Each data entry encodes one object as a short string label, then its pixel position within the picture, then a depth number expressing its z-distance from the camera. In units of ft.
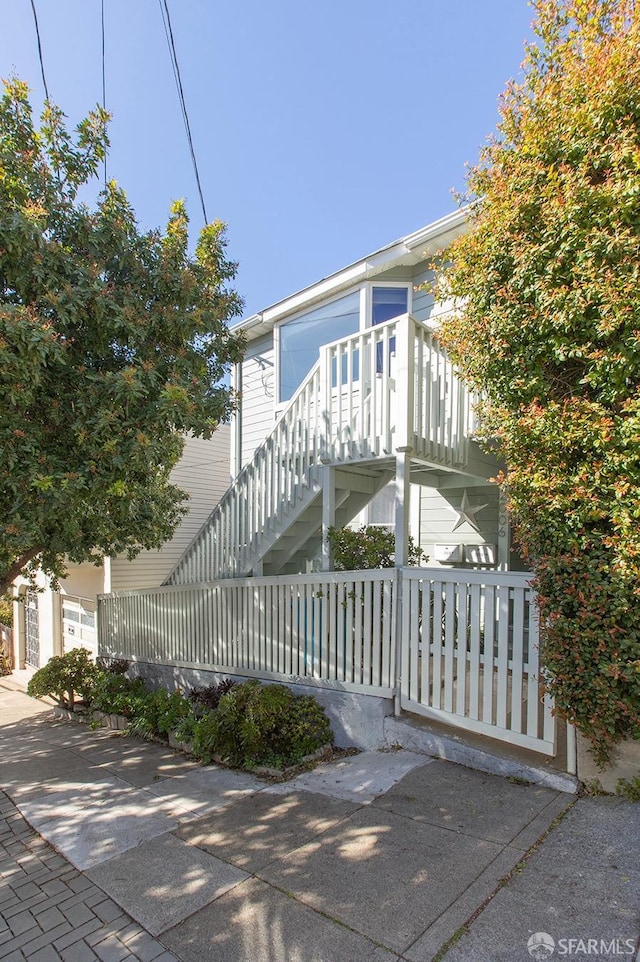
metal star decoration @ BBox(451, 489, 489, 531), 21.77
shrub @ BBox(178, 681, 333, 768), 14.66
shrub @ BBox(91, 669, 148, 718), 23.13
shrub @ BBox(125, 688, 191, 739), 18.70
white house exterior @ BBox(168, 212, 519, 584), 16.51
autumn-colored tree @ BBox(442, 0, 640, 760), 9.25
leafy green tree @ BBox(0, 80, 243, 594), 12.11
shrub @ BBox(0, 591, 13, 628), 46.78
